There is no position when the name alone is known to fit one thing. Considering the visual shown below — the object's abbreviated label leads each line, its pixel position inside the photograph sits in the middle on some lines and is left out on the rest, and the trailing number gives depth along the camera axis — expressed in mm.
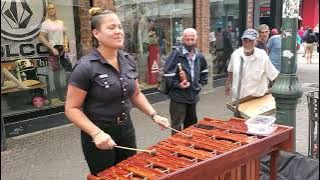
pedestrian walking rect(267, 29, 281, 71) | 8078
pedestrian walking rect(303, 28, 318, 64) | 18250
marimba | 2627
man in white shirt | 5262
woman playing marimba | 2930
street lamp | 4758
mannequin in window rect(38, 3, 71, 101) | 7992
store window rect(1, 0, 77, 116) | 7578
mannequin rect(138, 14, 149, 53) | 9883
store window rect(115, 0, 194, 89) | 9625
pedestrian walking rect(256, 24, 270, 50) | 8211
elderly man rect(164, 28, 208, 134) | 5074
